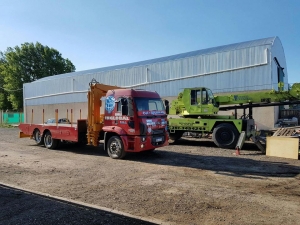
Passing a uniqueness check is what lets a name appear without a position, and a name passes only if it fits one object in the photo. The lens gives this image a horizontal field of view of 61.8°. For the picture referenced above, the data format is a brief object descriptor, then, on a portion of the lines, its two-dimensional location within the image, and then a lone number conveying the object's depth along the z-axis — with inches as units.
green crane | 502.0
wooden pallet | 463.6
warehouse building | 754.8
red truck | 369.4
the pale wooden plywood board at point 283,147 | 398.6
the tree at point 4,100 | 2096.6
